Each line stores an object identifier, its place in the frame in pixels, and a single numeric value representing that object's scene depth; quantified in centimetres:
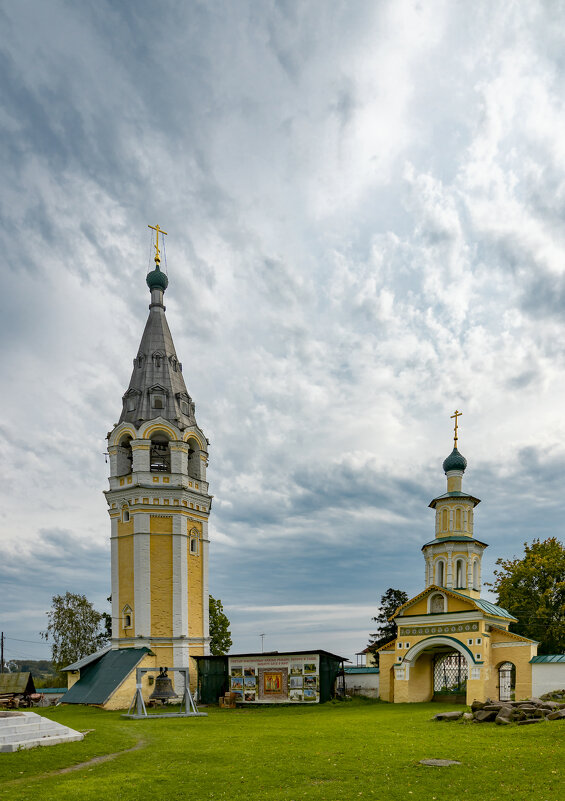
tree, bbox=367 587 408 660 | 4825
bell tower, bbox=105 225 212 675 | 3416
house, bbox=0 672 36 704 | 3497
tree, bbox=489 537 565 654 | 3784
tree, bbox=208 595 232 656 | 4241
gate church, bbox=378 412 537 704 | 2861
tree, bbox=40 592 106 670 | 4838
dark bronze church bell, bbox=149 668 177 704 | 2291
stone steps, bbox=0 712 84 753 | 1527
